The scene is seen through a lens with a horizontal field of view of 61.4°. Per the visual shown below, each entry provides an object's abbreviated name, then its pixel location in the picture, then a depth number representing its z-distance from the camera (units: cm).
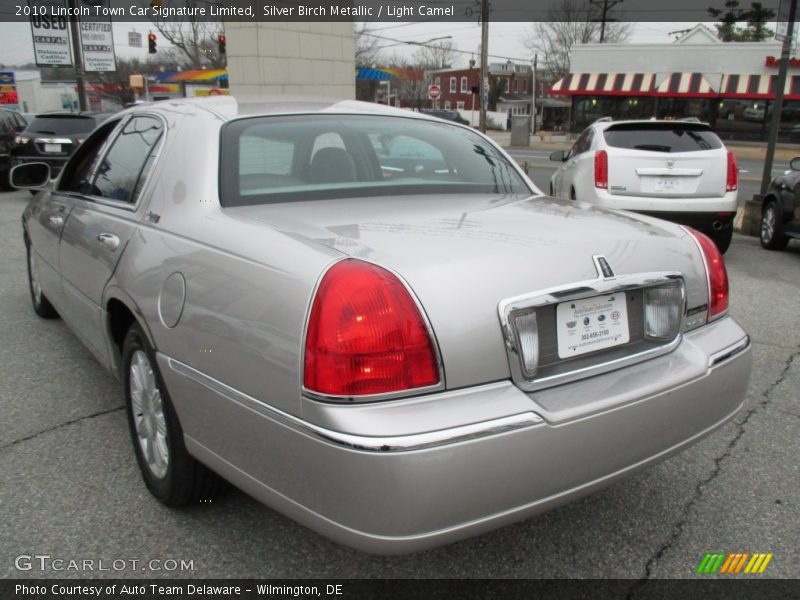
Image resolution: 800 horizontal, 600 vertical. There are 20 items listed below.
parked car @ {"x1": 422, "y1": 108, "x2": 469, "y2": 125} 4138
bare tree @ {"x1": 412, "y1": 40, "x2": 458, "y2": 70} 7950
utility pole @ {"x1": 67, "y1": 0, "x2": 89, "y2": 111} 1994
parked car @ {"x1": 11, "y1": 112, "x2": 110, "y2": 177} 1301
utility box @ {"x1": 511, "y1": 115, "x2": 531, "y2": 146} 3534
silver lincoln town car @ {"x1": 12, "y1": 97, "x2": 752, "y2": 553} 174
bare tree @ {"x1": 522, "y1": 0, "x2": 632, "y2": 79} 5384
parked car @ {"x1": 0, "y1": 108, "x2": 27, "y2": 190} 1400
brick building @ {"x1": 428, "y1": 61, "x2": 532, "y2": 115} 7856
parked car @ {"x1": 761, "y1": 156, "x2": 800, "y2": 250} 752
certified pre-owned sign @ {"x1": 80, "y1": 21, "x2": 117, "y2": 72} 2455
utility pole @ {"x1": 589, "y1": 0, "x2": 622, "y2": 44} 4483
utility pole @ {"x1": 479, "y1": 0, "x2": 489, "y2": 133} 2630
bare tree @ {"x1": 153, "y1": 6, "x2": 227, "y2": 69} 4883
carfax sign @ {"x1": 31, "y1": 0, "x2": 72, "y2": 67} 2203
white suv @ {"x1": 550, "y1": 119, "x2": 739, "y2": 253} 721
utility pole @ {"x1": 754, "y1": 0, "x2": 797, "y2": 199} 876
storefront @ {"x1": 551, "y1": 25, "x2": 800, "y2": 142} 3282
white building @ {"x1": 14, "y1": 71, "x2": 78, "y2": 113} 5706
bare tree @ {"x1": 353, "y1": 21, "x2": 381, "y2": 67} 4841
